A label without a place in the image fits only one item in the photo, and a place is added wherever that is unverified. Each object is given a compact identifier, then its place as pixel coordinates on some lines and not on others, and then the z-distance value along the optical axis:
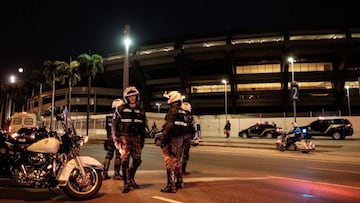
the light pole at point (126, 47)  14.66
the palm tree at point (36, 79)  63.49
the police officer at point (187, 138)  9.12
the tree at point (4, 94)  70.12
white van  22.73
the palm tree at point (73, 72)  56.06
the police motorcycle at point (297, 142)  19.22
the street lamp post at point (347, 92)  62.16
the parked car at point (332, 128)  30.53
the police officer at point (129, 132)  7.22
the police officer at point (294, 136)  19.81
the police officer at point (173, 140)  7.31
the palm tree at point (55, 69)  57.41
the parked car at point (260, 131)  37.60
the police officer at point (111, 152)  8.85
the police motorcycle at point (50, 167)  6.25
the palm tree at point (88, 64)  54.56
